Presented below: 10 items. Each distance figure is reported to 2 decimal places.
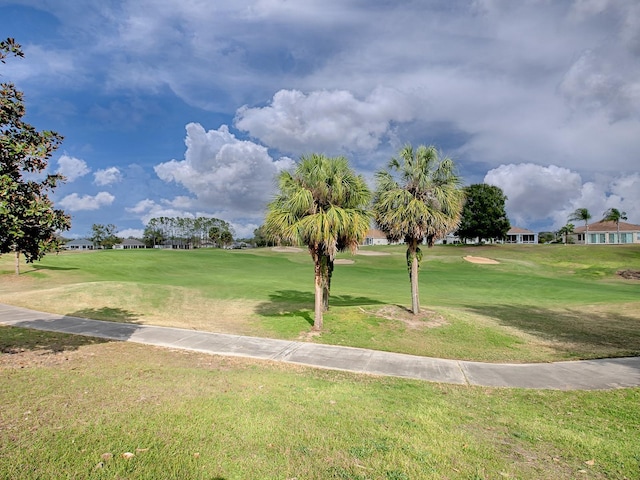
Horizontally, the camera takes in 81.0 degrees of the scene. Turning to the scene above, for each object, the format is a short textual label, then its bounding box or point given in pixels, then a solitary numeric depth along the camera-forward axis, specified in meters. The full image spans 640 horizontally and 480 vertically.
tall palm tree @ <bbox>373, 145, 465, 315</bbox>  15.08
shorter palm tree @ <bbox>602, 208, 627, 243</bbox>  73.81
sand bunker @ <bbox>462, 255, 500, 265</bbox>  45.09
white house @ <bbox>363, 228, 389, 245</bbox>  112.09
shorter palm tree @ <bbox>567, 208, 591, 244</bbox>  78.12
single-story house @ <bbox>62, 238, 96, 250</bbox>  136.25
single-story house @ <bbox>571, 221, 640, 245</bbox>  80.56
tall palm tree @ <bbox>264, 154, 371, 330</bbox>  12.68
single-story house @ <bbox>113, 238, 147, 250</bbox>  141.21
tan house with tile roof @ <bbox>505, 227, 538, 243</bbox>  106.75
